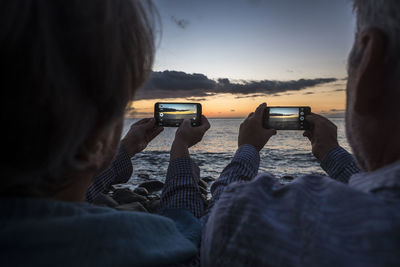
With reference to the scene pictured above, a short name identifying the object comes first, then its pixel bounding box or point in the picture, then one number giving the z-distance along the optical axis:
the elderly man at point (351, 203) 0.75
